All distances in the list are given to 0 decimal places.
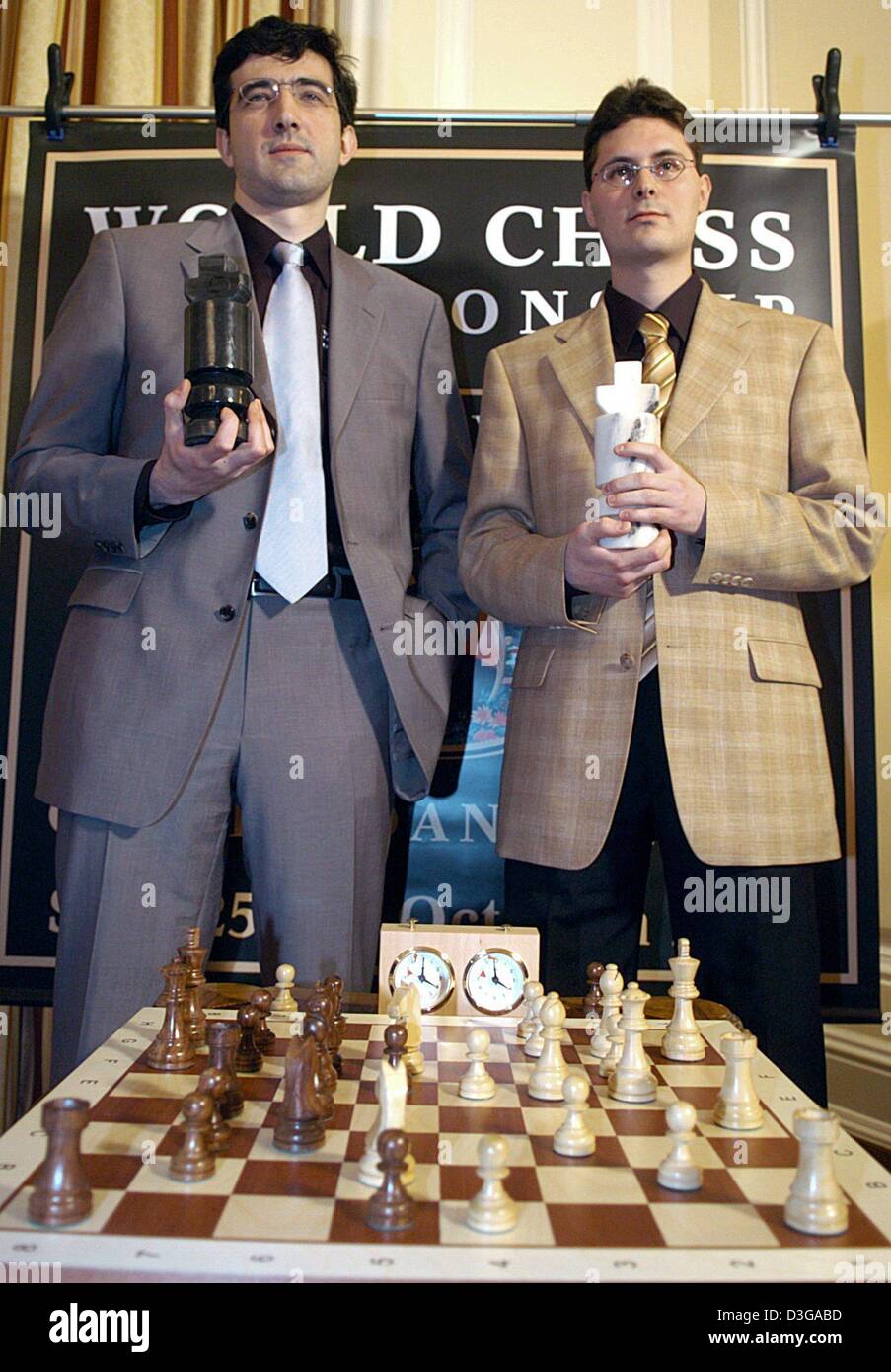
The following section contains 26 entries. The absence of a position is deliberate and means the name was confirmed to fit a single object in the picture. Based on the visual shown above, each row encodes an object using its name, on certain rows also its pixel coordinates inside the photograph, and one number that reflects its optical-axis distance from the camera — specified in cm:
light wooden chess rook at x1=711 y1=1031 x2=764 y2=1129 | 121
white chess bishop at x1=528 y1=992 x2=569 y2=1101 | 131
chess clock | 162
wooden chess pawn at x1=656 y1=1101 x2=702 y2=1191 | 104
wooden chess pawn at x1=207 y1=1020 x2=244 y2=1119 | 120
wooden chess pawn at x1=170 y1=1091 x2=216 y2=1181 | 103
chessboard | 90
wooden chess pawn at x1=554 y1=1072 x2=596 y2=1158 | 112
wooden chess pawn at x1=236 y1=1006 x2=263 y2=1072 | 138
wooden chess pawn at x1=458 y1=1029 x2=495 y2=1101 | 129
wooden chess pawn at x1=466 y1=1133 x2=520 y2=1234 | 94
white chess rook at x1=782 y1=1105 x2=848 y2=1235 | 96
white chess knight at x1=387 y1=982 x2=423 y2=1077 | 141
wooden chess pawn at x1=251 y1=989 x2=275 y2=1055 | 142
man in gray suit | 198
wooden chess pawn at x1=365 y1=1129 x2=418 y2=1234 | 94
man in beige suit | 194
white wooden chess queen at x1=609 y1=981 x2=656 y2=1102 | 130
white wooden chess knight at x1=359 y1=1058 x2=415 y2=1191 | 110
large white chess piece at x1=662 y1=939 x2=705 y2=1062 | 147
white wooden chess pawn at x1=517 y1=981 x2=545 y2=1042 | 152
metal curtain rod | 266
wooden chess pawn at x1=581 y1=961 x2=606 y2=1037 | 161
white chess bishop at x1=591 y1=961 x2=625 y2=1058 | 147
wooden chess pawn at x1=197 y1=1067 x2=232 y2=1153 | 109
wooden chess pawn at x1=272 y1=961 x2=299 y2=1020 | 163
